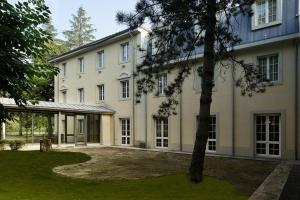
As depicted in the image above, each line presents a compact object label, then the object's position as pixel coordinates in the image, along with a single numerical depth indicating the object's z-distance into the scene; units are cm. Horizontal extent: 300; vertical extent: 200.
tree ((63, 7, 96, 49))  5594
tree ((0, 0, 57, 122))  460
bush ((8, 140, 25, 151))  2114
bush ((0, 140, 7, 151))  2036
